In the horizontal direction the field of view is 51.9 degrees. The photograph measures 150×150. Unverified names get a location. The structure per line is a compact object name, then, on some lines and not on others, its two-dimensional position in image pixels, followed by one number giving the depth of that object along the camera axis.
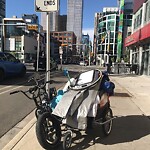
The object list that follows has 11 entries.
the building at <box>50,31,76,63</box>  77.48
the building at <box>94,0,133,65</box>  45.26
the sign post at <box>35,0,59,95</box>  3.45
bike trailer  2.54
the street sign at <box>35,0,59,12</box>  3.45
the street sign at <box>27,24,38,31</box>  17.49
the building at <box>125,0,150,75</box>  12.76
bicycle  2.70
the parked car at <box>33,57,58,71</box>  17.41
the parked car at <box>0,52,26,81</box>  9.28
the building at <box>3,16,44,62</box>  51.17
